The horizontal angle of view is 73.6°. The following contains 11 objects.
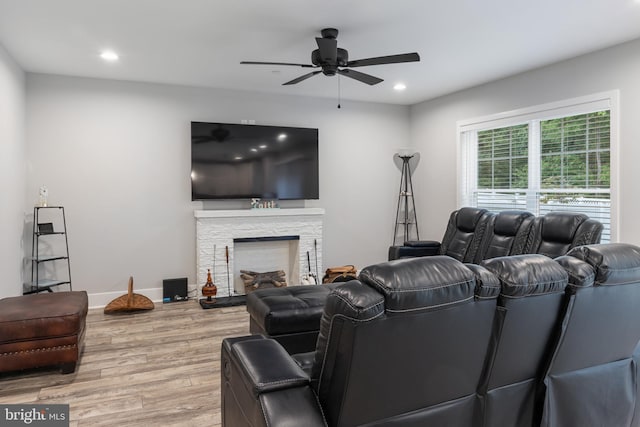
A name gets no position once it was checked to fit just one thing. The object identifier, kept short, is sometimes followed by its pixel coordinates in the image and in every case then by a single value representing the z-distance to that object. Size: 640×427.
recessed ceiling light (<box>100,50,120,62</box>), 4.08
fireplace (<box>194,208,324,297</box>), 5.36
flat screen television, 5.39
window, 4.22
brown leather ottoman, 2.95
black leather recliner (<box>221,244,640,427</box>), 1.34
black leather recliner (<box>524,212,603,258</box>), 3.55
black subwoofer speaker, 5.26
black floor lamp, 6.70
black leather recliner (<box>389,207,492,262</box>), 4.62
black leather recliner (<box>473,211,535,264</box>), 4.13
